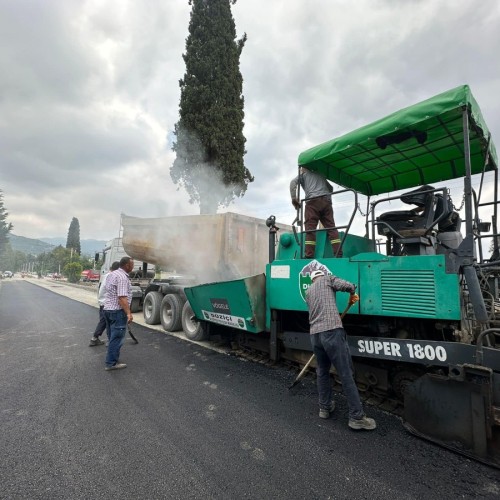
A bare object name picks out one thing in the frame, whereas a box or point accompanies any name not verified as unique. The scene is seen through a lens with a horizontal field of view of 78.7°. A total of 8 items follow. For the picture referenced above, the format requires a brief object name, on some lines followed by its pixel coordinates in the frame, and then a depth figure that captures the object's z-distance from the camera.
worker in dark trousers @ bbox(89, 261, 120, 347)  5.89
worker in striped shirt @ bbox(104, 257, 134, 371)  4.52
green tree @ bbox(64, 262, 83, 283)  40.88
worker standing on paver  3.83
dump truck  6.30
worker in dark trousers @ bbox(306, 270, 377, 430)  2.80
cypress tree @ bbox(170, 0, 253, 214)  13.33
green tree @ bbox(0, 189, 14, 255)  63.59
